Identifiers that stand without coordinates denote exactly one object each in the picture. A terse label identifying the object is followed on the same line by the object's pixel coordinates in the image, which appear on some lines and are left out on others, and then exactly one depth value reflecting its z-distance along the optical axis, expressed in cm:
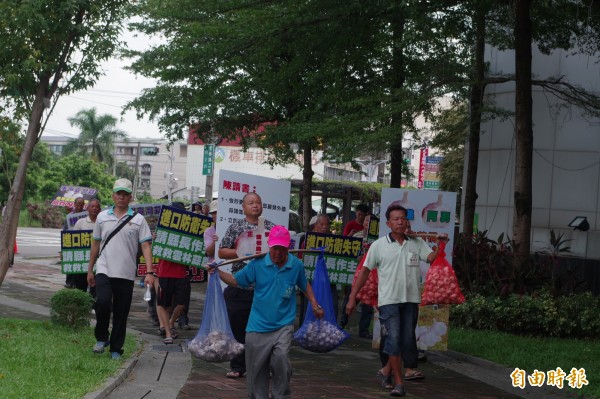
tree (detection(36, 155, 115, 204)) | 6700
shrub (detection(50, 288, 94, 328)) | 1154
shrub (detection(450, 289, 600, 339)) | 1431
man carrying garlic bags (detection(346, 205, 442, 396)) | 948
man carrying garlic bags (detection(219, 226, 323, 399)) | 741
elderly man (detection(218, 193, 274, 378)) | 923
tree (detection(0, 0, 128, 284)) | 1259
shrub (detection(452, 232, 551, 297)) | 1575
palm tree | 8381
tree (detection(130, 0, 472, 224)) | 1516
